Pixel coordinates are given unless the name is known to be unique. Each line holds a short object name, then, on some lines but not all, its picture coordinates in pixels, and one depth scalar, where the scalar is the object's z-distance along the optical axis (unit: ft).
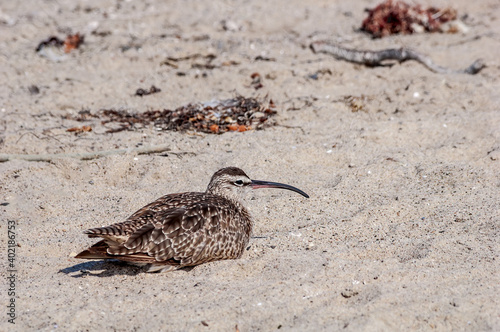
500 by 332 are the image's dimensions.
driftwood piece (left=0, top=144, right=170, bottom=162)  50.34
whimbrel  34.76
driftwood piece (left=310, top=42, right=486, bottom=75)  66.03
